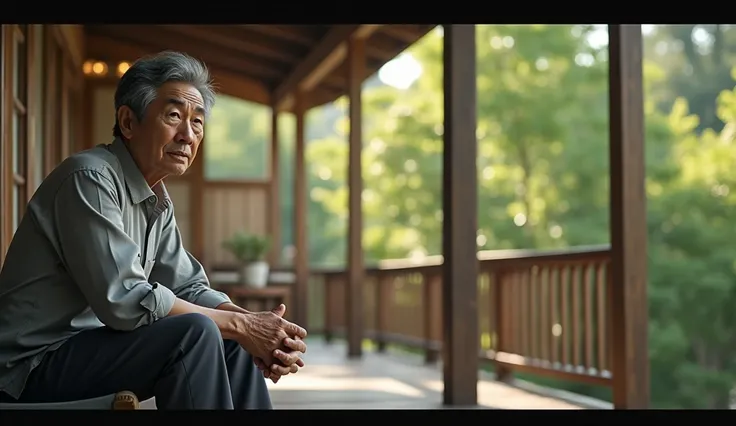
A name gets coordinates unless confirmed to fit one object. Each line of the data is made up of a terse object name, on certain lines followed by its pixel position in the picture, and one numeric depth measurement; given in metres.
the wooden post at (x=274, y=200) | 10.90
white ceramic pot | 9.38
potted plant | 9.34
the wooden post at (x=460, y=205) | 4.88
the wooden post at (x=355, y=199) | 8.21
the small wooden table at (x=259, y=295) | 9.10
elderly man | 2.08
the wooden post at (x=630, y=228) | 4.39
